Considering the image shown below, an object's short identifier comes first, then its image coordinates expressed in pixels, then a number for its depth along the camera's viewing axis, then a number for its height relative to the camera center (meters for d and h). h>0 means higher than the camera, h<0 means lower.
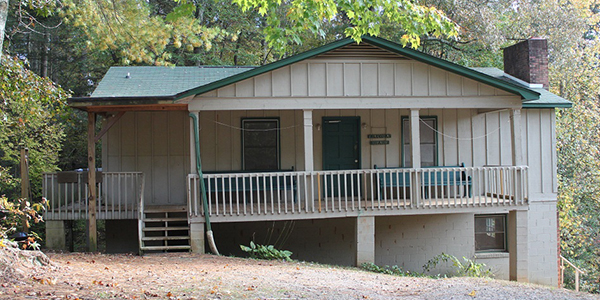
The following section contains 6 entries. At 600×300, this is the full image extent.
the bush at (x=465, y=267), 11.86 -2.79
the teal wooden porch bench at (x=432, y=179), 13.27 -0.62
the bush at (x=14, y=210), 7.66 -0.72
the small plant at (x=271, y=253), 11.16 -2.07
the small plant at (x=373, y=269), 11.49 -2.51
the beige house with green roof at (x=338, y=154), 11.48 +0.06
